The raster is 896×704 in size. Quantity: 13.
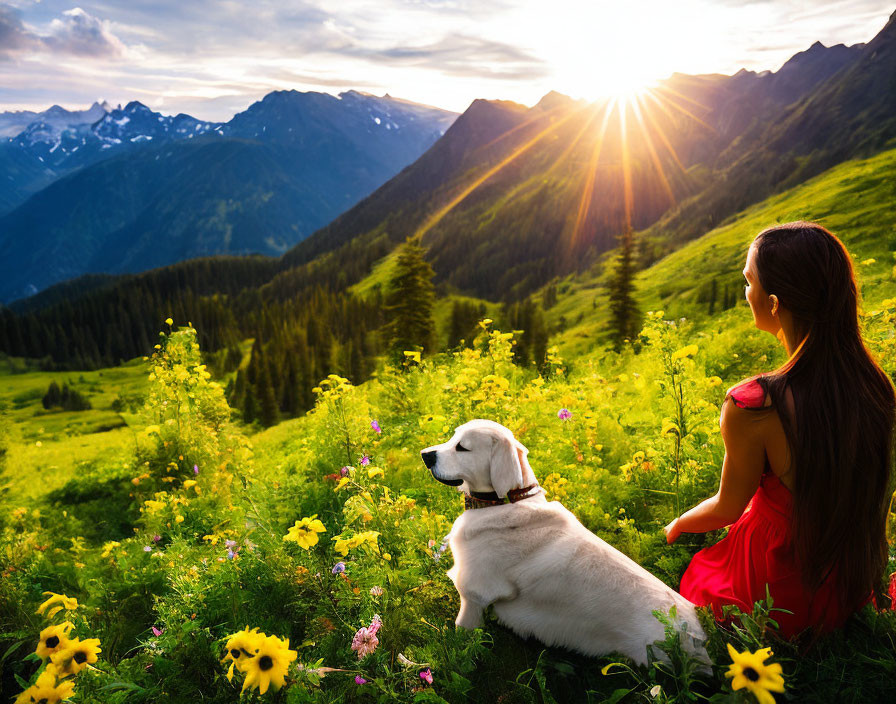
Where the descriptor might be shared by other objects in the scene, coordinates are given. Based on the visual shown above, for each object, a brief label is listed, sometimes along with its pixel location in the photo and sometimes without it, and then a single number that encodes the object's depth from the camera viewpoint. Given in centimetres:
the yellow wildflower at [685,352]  380
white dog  279
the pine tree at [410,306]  2259
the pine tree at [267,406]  5347
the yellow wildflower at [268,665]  200
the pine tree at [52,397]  8231
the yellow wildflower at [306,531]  285
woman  242
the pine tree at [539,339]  3409
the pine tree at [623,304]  3138
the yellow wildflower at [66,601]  274
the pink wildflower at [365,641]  285
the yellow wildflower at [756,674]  172
